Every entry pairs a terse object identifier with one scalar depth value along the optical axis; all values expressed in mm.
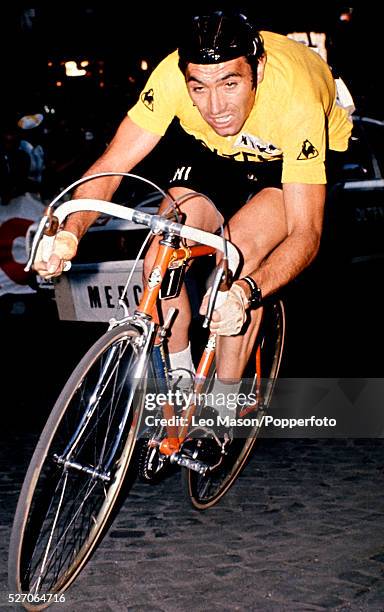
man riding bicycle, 3393
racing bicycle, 3047
